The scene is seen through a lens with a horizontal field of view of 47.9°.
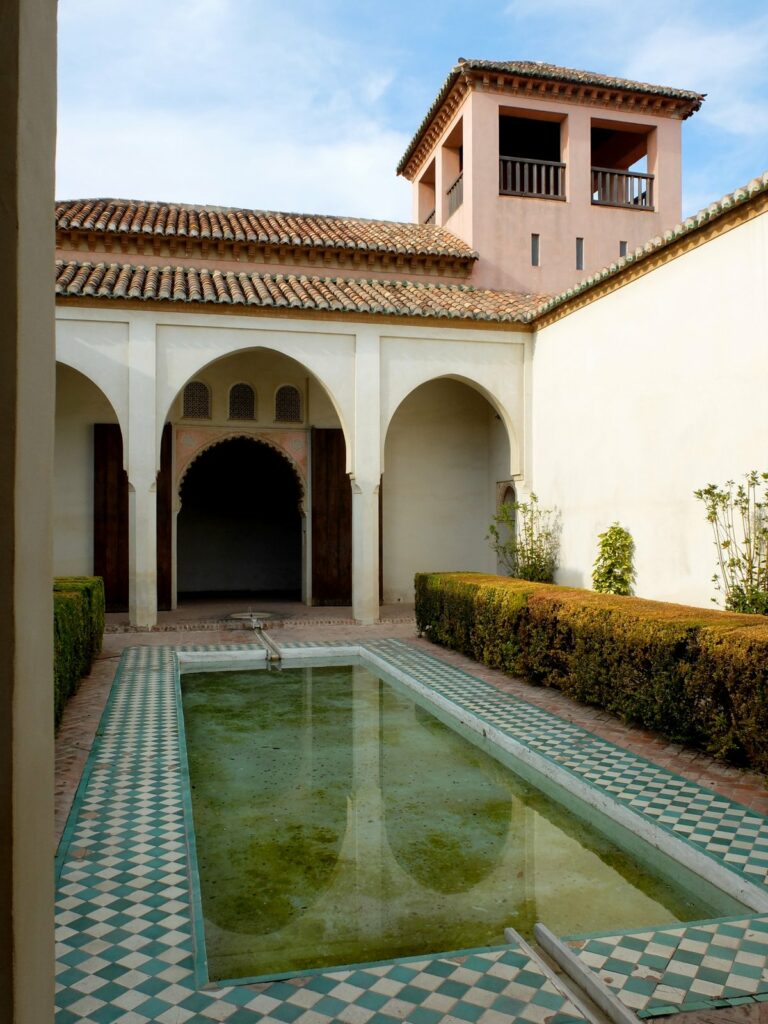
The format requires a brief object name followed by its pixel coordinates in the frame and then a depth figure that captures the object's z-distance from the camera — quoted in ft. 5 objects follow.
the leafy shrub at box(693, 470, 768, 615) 26.66
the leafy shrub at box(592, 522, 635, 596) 34.45
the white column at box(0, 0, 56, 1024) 4.52
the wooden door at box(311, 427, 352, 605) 48.52
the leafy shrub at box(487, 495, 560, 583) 41.78
